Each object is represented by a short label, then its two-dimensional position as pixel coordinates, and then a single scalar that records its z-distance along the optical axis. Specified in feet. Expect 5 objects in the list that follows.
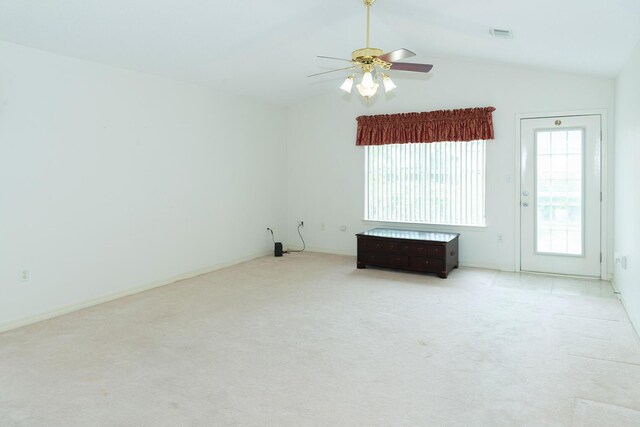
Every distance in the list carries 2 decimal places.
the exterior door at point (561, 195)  17.43
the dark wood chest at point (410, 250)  18.06
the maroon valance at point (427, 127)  19.24
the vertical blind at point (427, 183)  19.94
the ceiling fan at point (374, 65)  11.15
